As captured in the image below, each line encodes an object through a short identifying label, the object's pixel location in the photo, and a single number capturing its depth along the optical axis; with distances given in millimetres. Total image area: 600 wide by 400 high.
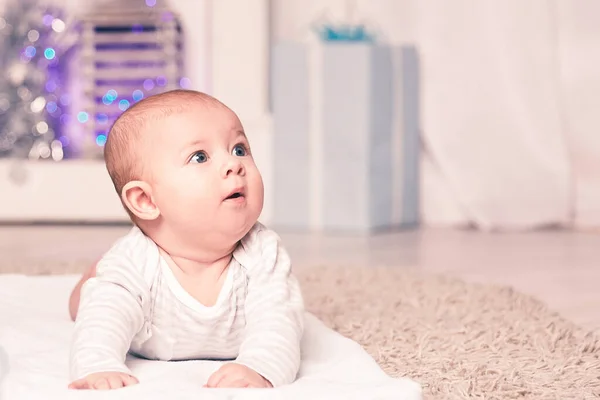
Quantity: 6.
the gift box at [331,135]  3013
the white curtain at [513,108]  3137
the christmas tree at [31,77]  3162
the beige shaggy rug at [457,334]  1333
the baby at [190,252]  1326
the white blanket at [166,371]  1221
